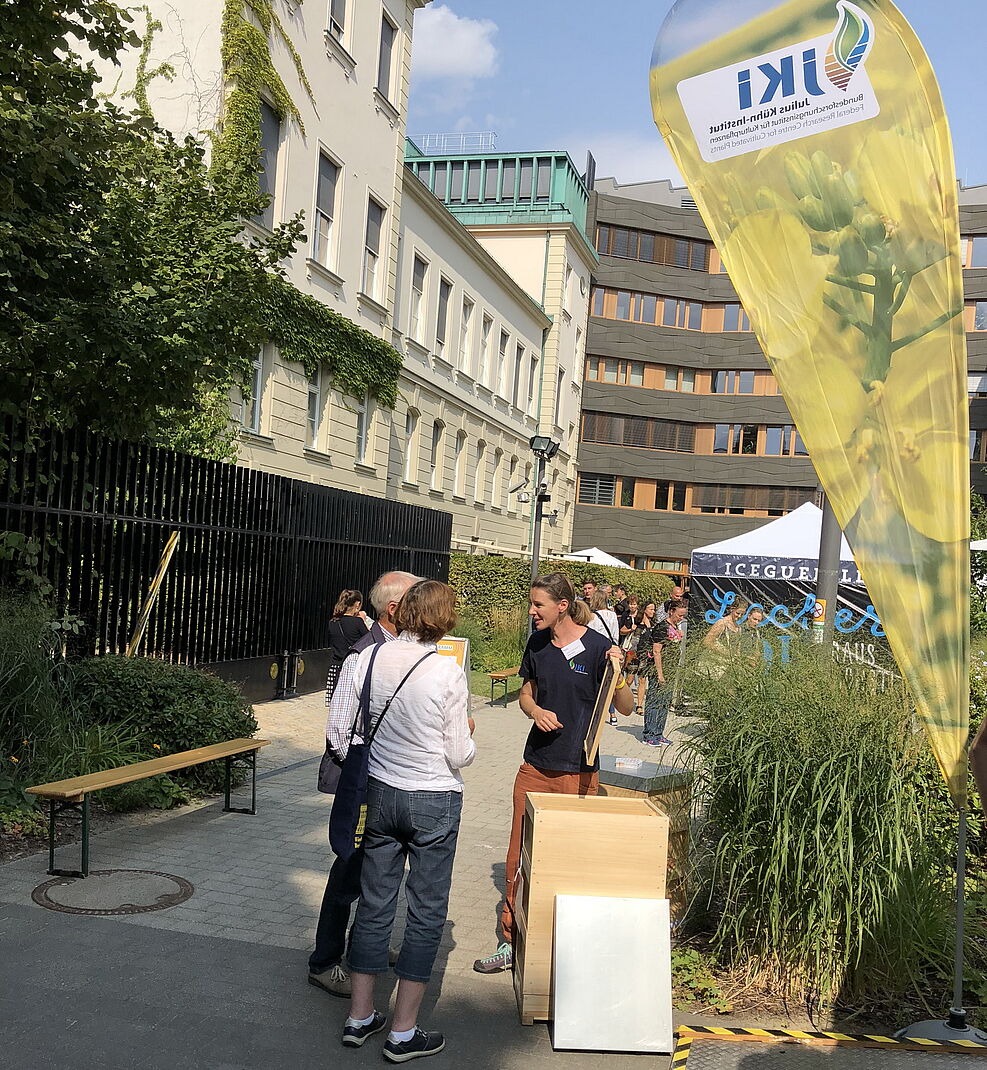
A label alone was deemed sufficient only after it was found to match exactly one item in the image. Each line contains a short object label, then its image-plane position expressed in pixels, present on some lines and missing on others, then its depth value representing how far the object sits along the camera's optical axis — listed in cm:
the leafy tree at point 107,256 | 786
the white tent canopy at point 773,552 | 1945
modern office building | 5588
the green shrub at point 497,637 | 2128
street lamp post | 2223
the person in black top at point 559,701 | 573
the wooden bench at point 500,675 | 1588
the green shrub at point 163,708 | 849
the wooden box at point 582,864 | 479
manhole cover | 578
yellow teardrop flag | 474
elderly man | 478
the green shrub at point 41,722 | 757
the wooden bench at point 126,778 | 628
